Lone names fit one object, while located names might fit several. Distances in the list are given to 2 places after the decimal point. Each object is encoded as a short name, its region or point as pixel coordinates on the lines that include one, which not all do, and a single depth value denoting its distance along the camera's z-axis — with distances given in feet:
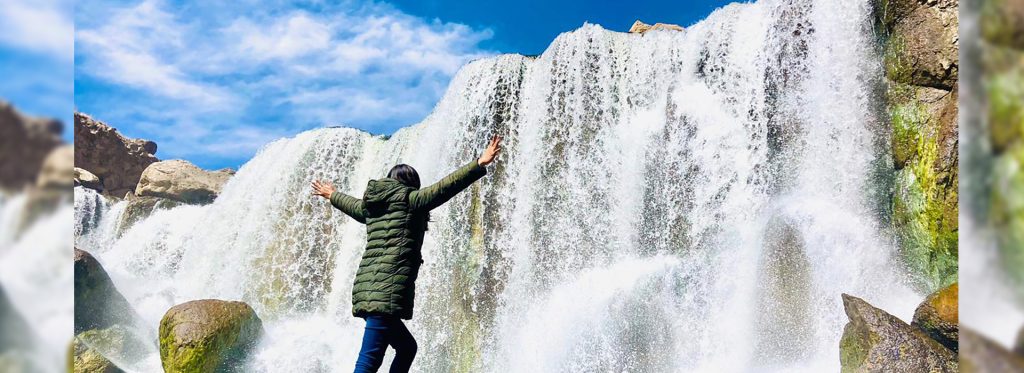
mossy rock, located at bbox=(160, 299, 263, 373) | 30.07
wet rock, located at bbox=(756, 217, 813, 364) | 27.91
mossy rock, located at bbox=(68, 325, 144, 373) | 30.86
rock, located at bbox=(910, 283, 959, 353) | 20.67
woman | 13.30
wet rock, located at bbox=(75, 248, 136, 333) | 34.63
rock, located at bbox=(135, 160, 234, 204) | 63.82
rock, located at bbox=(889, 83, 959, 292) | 27.27
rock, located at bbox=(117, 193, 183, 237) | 62.39
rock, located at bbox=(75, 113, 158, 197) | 83.76
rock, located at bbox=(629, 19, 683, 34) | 52.29
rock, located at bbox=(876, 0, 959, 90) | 28.81
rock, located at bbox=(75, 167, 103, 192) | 78.18
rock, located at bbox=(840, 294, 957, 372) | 20.74
